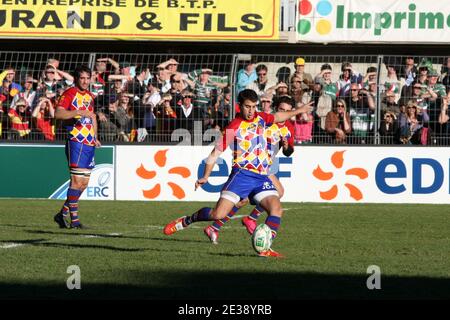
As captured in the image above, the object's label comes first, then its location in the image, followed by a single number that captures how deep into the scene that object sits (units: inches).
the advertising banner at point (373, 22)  957.8
